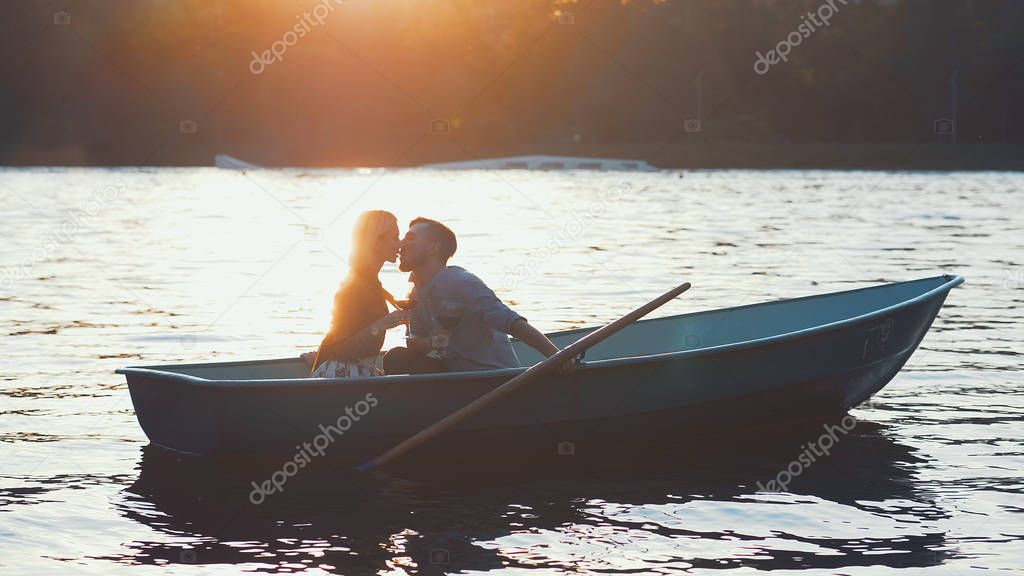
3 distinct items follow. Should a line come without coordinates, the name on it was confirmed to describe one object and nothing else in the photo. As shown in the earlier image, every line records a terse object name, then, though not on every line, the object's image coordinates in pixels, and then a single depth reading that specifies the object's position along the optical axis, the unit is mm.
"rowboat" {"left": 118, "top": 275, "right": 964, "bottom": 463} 16734
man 16922
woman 16734
